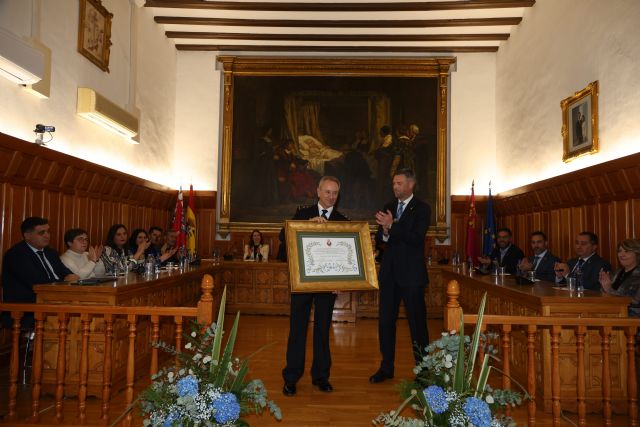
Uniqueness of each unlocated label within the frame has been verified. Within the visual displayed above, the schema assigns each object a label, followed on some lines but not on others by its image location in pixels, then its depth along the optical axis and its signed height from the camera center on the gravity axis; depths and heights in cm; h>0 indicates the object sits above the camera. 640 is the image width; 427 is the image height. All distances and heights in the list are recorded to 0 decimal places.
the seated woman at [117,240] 590 -11
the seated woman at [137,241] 641 -13
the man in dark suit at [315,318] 378 -67
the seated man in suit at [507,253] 718 -25
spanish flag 905 +15
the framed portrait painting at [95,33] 596 +256
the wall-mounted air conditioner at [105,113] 594 +153
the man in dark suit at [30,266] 419 -32
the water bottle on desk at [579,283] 398 -38
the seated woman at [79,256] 484 -26
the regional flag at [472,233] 889 +4
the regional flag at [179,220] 831 +21
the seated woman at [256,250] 880 -31
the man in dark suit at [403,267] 401 -27
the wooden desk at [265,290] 830 -97
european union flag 855 +7
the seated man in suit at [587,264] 482 -27
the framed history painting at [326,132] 946 +199
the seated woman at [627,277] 394 -33
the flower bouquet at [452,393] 169 -58
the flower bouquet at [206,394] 177 -62
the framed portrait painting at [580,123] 573 +144
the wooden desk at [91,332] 380 -82
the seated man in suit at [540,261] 592 -30
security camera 496 +105
